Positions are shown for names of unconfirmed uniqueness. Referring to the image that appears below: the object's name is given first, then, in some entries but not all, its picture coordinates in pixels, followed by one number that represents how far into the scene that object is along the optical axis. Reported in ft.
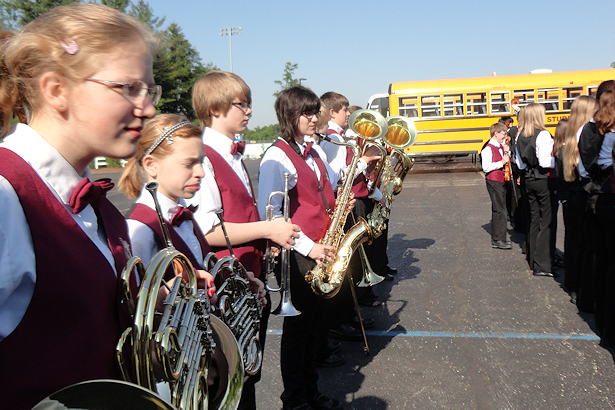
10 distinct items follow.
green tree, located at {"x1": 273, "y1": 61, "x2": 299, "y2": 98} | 142.00
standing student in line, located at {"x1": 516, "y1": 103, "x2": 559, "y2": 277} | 18.02
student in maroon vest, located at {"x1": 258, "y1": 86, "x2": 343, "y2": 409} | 9.19
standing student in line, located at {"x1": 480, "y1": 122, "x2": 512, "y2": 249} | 22.18
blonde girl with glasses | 2.82
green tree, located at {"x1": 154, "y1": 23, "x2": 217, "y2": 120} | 126.11
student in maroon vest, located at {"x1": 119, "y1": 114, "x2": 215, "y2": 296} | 5.86
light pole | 134.41
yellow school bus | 51.13
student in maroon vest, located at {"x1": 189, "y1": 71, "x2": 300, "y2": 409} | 7.29
